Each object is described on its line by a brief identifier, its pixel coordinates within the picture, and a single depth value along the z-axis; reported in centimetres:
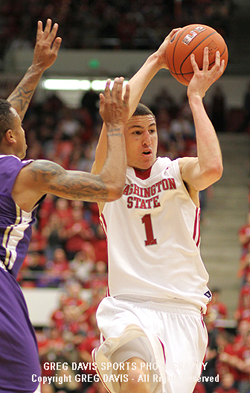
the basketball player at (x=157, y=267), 636
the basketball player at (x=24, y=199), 557
